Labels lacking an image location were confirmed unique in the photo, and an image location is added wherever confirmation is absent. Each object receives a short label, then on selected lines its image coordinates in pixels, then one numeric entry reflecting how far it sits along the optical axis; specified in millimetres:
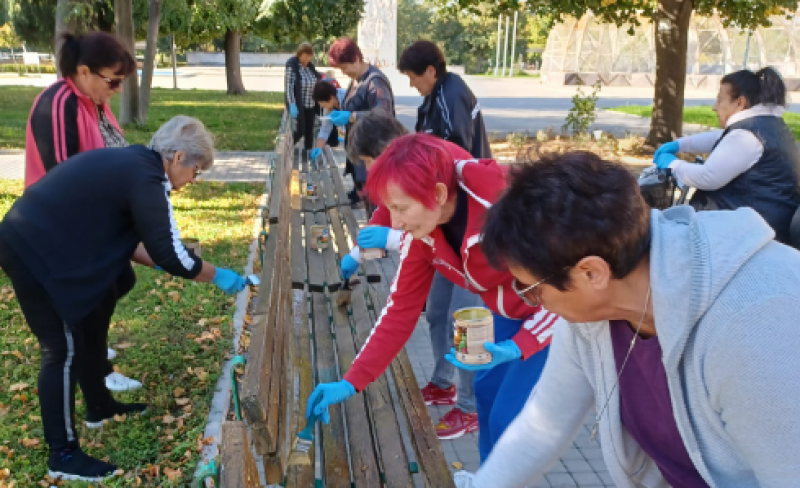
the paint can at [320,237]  5137
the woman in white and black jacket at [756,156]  3631
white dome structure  35656
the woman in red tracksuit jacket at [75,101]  3389
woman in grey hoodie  1149
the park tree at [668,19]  11789
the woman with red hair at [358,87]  6055
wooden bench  2150
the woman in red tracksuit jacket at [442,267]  2244
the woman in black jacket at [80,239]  2779
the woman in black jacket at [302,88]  10117
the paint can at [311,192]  6965
